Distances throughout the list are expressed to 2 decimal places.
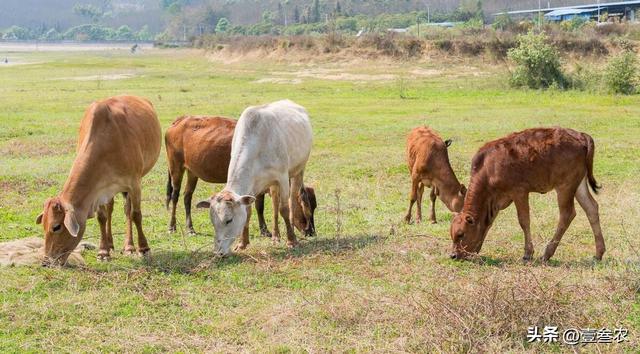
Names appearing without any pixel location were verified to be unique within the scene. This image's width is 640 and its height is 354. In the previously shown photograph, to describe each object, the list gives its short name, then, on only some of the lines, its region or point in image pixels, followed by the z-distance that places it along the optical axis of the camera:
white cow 10.17
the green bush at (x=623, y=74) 34.61
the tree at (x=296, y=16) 174.77
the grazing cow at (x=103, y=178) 9.48
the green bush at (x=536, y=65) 37.78
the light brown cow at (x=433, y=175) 13.09
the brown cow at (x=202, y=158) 12.54
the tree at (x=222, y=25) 182.21
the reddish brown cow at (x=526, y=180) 9.75
